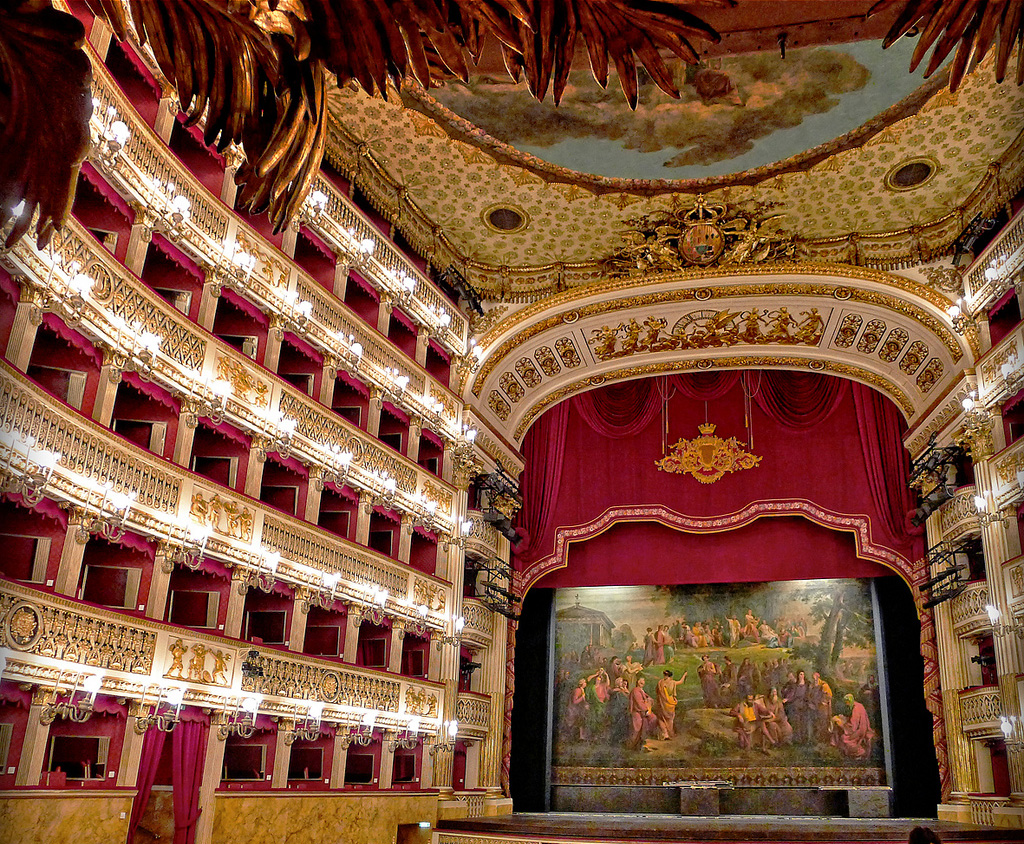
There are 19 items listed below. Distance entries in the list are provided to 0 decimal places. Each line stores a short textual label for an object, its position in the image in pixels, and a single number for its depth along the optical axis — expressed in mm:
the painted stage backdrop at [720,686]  19531
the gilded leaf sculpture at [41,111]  3062
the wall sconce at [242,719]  12047
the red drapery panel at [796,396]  20938
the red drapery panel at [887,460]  19391
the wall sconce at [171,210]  11906
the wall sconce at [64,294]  9688
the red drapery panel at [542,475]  21297
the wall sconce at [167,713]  10789
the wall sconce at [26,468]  8883
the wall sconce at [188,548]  11492
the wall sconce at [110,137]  10547
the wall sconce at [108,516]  10227
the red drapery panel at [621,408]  21766
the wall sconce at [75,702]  9414
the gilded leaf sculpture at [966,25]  3189
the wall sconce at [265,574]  12898
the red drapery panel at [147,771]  10406
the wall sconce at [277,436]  13523
